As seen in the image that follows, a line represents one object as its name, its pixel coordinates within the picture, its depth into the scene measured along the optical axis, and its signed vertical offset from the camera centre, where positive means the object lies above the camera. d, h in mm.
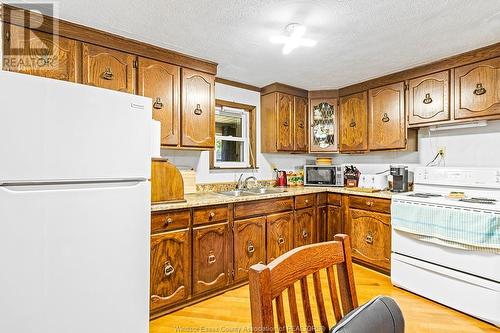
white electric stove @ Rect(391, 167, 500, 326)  1972 -723
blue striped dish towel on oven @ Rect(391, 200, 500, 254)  1958 -477
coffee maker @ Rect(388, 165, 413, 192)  2957 -138
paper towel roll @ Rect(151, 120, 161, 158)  2070 +225
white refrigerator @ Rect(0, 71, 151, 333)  1170 -198
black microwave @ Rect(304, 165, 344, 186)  3479 -110
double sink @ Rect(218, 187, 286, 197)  3023 -284
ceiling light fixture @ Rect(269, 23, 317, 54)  1935 +975
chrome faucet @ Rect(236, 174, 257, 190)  3296 -209
